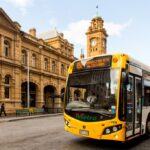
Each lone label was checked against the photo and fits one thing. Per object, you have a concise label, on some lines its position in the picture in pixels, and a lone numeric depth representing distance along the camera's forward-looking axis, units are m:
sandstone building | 34.16
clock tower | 75.25
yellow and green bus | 8.58
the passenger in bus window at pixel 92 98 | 8.95
